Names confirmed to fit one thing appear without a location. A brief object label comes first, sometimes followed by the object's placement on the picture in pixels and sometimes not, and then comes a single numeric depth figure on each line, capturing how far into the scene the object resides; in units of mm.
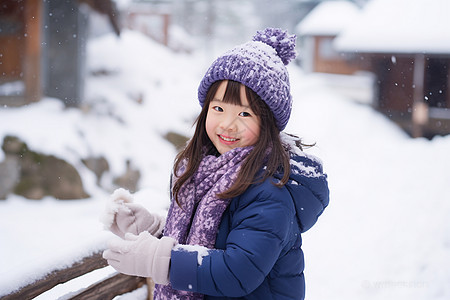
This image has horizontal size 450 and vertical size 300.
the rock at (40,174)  9125
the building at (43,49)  10688
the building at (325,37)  22547
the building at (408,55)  10578
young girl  1307
